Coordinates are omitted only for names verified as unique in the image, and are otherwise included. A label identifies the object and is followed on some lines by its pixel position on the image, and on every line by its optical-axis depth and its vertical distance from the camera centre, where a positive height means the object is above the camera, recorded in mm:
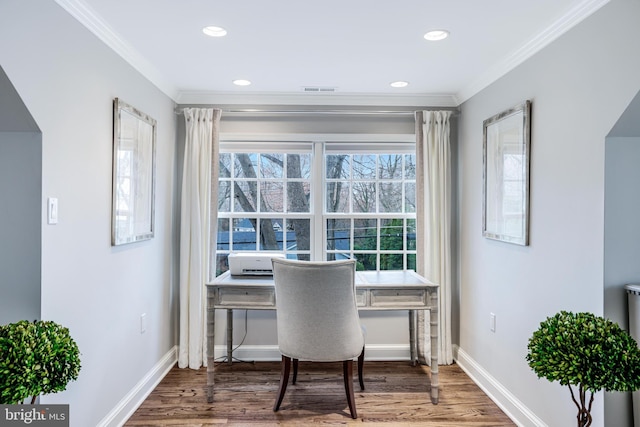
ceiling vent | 3408 +1060
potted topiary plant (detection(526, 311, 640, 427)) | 1557 -549
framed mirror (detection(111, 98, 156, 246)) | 2445 +255
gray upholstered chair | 2490 -620
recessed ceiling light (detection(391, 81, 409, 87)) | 3309 +1067
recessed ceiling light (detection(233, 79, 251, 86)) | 3257 +1061
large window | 3752 +107
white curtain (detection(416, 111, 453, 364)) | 3541 +32
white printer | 3107 -393
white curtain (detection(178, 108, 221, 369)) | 3471 -93
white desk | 2822 -596
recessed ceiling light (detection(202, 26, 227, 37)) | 2332 +1058
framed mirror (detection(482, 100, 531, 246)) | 2518 +273
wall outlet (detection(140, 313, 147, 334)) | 2883 -786
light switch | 1820 +11
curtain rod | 3641 +918
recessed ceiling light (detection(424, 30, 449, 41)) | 2369 +1062
